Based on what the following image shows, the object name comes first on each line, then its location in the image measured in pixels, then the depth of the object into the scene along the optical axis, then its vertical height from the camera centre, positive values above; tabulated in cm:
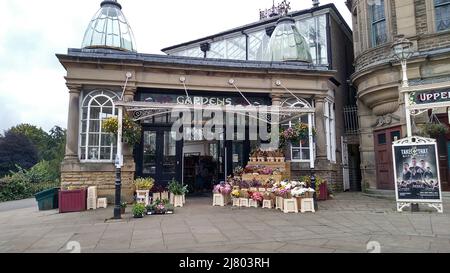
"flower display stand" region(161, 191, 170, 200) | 1107 -97
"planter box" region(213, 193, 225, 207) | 1059 -111
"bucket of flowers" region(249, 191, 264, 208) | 1011 -104
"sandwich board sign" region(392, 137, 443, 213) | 856 -23
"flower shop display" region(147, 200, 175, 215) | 898 -121
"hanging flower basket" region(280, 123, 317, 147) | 1112 +118
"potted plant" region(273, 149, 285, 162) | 1130 +37
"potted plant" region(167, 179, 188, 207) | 1043 -86
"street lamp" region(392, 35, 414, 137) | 930 +333
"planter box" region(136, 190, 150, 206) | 1037 -95
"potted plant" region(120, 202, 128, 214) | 903 -115
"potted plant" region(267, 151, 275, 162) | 1131 +37
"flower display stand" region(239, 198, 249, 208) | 1024 -116
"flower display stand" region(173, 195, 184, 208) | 1043 -112
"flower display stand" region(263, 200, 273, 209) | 989 -118
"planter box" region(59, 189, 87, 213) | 1000 -104
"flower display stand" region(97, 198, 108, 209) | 1053 -116
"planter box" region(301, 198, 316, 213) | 921 -114
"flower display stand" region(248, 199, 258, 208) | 1015 -118
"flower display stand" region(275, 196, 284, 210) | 952 -112
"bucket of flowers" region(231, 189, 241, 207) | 1039 -97
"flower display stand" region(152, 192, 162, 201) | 1086 -99
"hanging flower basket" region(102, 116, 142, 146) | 987 +127
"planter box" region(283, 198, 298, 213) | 917 -113
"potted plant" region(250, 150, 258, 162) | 1150 +38
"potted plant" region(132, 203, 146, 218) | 842 -115
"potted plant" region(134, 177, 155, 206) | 1040 -72
